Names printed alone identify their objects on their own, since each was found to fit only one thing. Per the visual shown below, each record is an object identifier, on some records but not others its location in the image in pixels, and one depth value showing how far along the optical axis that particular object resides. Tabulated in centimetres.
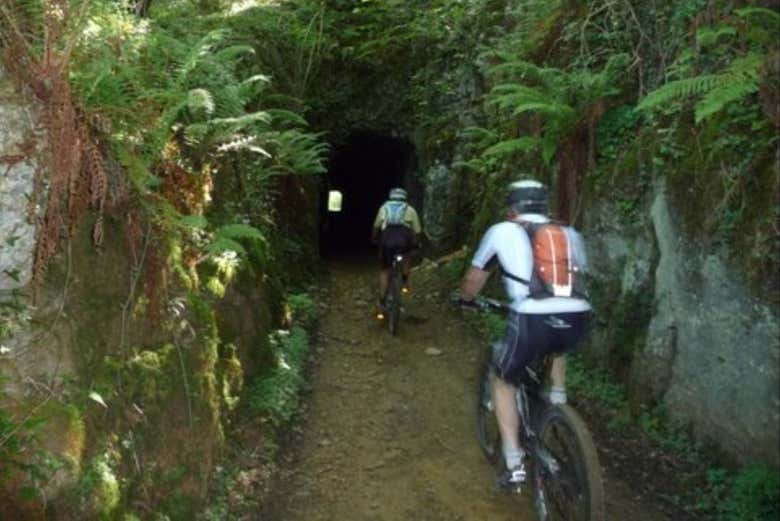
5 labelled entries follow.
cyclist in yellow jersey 956
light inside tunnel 2420
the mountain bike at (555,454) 423
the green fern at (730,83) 473
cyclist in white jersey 462
